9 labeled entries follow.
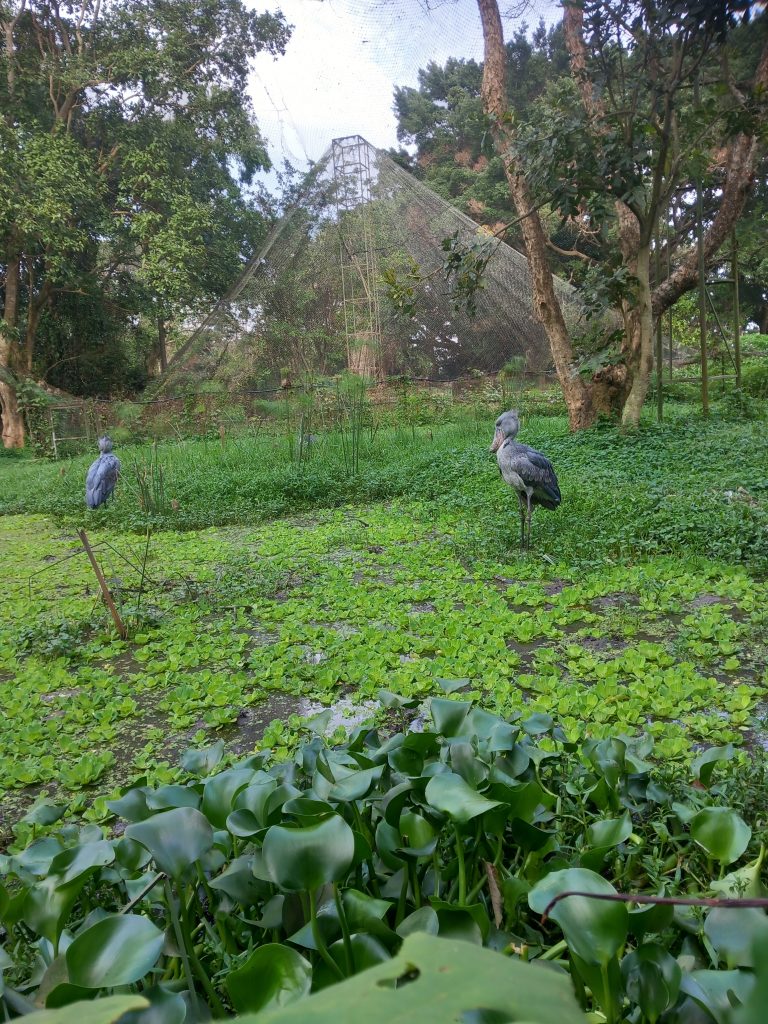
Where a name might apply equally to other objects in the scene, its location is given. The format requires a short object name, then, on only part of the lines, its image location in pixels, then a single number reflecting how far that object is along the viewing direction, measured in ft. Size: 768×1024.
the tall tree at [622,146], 15.69
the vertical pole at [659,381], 22.25
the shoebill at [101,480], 16.99
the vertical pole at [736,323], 24.43
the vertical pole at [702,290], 20.57
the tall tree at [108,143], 32.94
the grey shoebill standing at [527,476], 11.28
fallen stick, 8.31
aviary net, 36.09
